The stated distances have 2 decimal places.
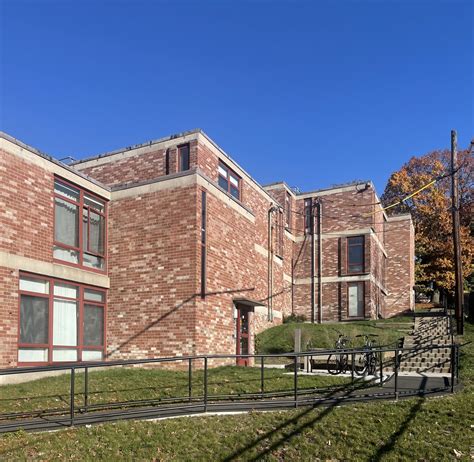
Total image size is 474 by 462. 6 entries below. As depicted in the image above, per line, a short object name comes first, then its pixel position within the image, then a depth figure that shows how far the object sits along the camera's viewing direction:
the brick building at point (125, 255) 13.86
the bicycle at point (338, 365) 14.54
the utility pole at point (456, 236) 20.95
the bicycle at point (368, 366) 13.88
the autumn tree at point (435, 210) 38.50
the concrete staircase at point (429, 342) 16.42
